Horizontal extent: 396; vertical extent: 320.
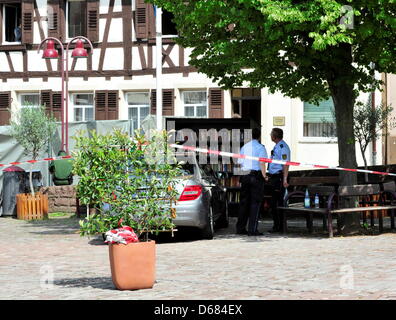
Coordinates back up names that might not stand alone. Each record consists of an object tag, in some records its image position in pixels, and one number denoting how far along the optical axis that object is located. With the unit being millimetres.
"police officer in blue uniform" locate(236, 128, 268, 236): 17938
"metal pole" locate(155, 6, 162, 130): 24297
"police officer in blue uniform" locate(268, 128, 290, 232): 19109
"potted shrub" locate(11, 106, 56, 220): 28406
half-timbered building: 32406
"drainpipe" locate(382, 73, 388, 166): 31144
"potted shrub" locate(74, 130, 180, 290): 11148
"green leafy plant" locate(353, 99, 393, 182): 29000
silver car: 16625
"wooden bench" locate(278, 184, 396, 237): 17281
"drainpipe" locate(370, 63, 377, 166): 30969
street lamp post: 28562
